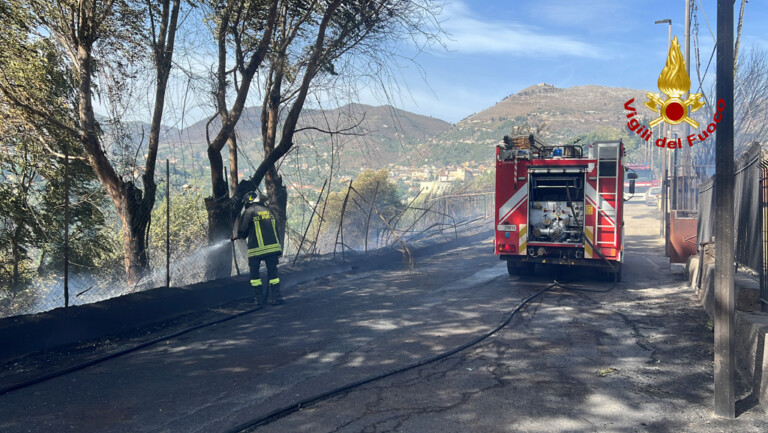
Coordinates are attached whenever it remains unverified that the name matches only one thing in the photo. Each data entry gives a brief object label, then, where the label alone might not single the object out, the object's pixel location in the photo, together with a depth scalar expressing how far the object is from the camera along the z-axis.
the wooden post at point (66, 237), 6.56
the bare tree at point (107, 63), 8.25
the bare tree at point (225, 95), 10.26
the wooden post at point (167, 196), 8.12
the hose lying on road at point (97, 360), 5.30
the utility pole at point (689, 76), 19.50
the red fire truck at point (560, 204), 11.10
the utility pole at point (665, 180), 16.83
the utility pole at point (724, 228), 4.52
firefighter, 9.23
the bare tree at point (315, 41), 11.30
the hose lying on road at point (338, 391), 4.43
